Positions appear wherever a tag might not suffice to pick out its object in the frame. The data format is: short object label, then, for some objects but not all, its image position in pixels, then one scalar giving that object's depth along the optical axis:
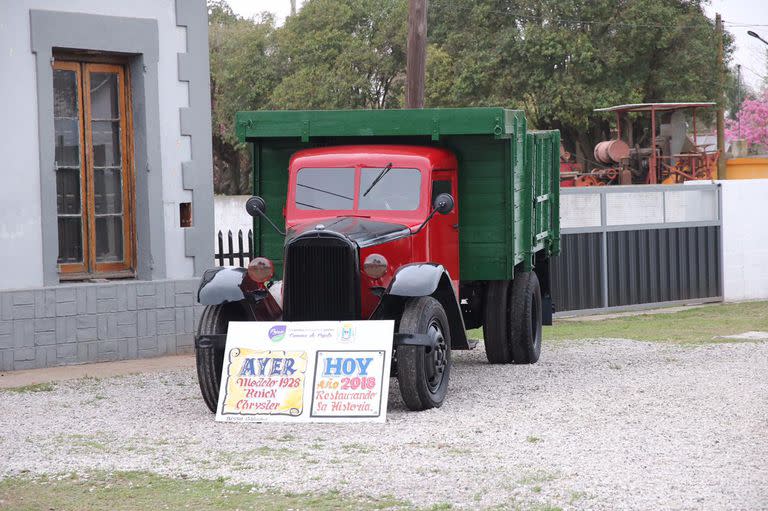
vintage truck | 10.25
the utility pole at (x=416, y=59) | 17.41
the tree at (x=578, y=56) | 45.88
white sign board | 9.78
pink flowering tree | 73.38
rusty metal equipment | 35.78
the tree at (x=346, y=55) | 48.78
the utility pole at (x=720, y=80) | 44.47
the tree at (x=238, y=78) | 53.34
